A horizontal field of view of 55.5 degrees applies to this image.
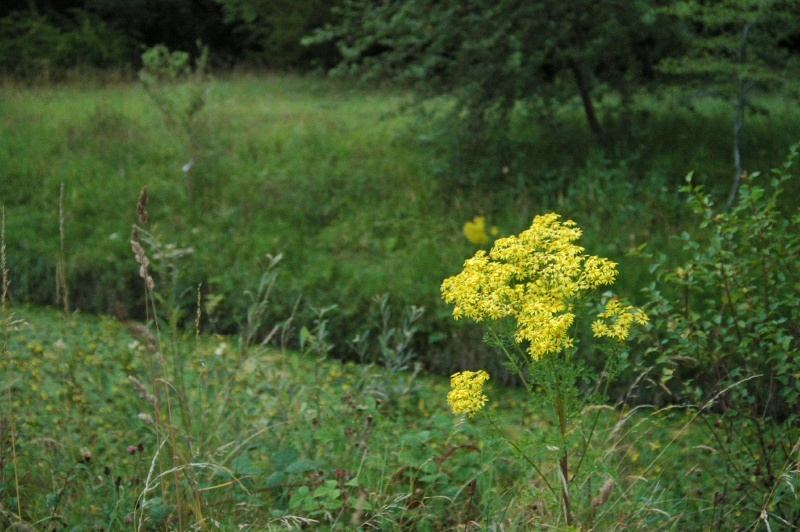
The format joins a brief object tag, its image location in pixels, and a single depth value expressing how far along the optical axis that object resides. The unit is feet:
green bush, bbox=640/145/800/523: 9.37
